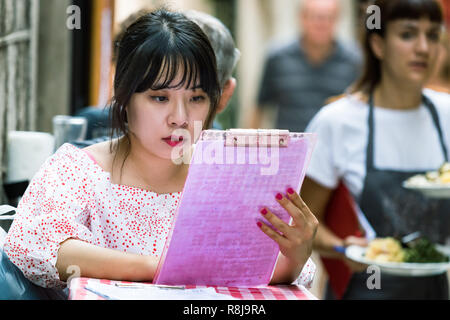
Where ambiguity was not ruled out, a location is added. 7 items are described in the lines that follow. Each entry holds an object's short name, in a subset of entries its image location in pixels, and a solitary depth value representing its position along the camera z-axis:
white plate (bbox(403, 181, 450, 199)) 5.97
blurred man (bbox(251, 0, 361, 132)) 12.54
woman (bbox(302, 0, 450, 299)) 6.60
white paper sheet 2.97
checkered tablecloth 2.96
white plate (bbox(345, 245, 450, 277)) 5.91
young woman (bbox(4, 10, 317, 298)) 3.43
